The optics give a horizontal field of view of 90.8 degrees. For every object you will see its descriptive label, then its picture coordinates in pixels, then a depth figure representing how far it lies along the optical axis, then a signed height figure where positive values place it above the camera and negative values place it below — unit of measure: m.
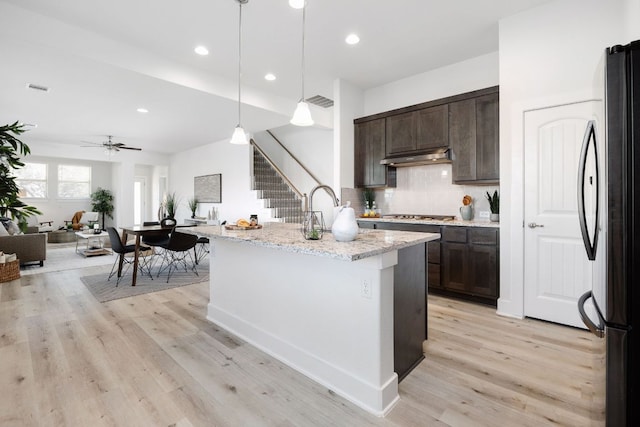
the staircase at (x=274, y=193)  7.01 +0.57
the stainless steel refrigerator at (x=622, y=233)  1.09 -0.06
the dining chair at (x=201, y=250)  5.59 -0.76
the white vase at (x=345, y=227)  1.96 -0.06
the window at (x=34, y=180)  9.38 +1.13
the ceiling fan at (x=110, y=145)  7.23 +1.66
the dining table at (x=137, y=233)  4.39 -0.23
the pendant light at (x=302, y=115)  2.60 +0.84
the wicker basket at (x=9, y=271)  4.48 -0.78
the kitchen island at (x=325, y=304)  1.77 -0.59
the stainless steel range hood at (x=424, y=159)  3.97 +0.78
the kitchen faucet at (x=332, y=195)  2.12 +0.13
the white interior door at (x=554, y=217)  2.82 +0.00
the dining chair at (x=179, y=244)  4.67 -0.42
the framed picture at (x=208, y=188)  8.23 +0.79
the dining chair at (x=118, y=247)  4.51 -0.44
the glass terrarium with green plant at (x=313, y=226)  2.12 -0.06
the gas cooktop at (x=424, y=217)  4.34 +0.00
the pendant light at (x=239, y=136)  3.00 +0.77
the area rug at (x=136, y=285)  4.00 -0.94
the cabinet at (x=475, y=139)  3.56 +0.92
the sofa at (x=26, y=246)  5.15 -0.50
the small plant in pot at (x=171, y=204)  9.68 +0.39
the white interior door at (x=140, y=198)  11.87 +0.71
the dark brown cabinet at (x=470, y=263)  3.39 -0.53
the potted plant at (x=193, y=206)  9.10 +0.31
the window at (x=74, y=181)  10.14 +1.17
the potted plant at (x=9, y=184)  2.99 +0.31
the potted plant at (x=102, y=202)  10.41 +0.49
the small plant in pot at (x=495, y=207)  3.70 +0.11
